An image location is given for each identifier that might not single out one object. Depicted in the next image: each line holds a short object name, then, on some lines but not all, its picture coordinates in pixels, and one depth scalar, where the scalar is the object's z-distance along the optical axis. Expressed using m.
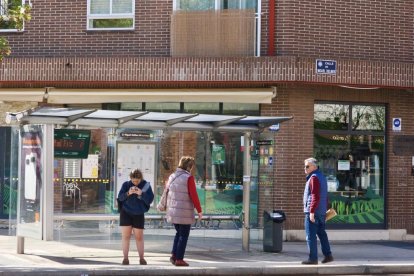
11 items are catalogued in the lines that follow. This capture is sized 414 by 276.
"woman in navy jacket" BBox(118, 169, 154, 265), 13.54
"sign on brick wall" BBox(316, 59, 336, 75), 17.94
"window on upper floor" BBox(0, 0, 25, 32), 14.87
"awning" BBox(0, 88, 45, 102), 19.00
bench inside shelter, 15.31
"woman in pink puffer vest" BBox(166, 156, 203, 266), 13.61
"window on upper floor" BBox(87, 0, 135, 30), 19.30
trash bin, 15.98
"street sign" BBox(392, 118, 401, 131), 19.42
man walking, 13.86
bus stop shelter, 14.50
